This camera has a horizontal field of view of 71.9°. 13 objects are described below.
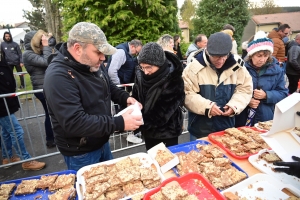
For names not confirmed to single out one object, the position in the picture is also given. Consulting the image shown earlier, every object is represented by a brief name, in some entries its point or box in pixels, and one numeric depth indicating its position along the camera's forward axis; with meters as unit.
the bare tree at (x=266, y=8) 44.22
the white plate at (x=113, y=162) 1.59
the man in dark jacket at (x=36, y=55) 4.09
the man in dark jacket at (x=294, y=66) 6.46
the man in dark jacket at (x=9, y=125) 3.57
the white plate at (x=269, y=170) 1.65
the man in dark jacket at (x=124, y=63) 4.86
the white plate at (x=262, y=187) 1.53
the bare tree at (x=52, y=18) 12.27
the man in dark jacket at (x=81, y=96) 1.69
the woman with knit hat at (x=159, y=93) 2.18
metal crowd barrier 3.88
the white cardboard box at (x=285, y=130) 1.56
